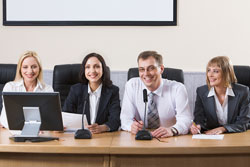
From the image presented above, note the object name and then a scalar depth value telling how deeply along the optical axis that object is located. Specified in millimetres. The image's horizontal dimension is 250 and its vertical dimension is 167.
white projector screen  4027
